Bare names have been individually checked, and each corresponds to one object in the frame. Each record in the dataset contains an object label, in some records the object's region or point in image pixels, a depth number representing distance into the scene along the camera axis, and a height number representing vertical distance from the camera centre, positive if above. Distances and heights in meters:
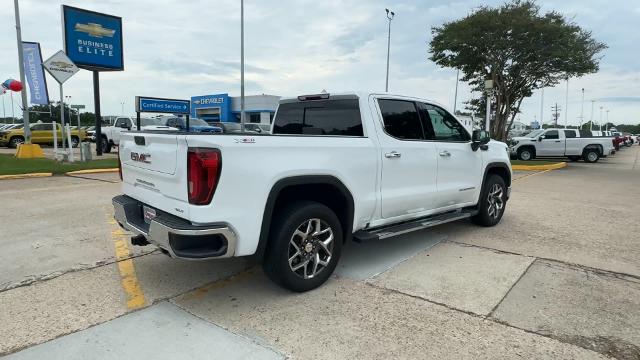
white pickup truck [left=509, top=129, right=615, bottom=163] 21.94 -0.63
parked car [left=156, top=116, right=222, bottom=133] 20.88 +0.34
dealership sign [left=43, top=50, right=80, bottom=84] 13.72 +1.94
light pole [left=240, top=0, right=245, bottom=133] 27.73 +5.35
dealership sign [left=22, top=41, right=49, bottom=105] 20.45 +2.63
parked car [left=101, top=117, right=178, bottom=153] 21.56 +0.03
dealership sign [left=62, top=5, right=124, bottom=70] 17.52 +3.71
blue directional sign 11.20 +0.65
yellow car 25.86 -0.43
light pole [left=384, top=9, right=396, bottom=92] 32.88 +7.21
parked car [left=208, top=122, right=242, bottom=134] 26.52 +0.23
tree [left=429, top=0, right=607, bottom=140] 19.14 +3.84
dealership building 51.56 +2.74
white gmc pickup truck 3.28 -0.47
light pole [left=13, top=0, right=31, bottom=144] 16.28 +1.82
